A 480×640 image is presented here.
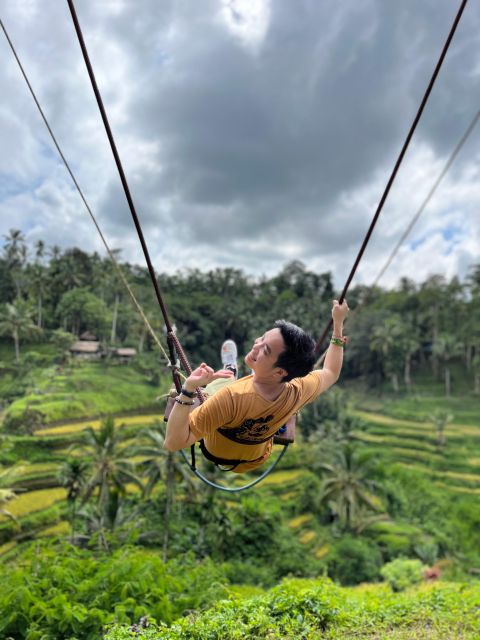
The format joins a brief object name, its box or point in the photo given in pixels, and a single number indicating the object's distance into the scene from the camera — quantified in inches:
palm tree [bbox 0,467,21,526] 580.4
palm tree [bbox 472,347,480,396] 1550.2
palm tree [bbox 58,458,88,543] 593.0
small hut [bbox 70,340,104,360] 1424.7
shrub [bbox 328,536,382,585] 743.1
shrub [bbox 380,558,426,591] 674.8
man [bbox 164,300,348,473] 87.3
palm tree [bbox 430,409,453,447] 1279.5
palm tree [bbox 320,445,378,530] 798.5
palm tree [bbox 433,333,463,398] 1633.9
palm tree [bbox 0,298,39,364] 1286.9
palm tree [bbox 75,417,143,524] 601.3
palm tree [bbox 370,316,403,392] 1680.6
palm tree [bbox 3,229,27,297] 1611.7
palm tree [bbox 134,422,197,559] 598.9
